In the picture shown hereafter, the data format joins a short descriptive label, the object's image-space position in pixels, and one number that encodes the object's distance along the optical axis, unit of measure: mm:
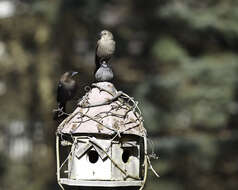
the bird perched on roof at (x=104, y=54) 7527
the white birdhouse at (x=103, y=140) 7102
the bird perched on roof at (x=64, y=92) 7940
